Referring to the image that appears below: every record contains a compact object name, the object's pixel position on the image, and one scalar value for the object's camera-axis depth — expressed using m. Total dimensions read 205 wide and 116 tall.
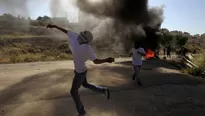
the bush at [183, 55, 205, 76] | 7.26
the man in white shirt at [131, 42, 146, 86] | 4.71
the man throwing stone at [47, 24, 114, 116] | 2.72
